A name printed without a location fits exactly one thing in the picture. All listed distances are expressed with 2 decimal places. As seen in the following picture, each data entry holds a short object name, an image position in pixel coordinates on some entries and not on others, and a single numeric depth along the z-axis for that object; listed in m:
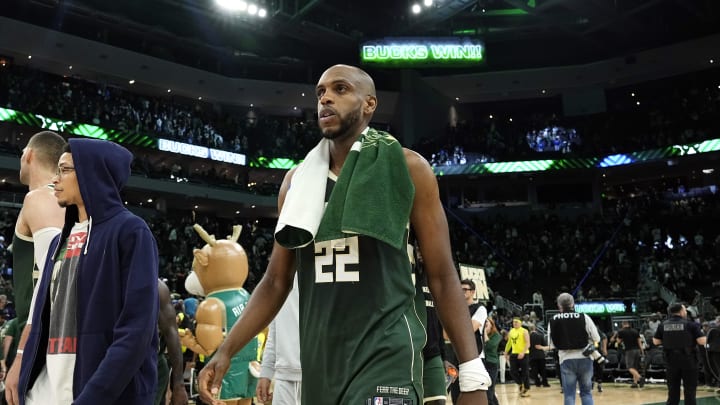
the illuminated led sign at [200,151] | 33.06
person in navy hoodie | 2.62
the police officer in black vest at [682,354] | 10.44
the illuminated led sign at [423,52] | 33.59
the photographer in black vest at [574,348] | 9.49
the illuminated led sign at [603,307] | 25.64
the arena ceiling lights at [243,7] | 28.20
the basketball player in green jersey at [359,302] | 2.41
